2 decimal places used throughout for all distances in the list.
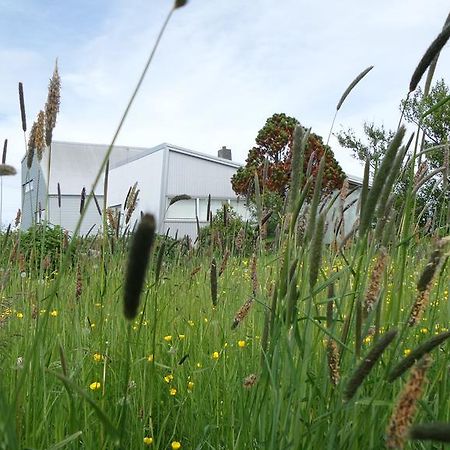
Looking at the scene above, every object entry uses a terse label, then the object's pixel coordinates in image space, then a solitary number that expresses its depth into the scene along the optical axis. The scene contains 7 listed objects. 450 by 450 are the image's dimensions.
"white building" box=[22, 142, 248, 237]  29.48
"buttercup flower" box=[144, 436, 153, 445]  1.69
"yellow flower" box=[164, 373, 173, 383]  2.21
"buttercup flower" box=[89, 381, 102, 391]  1.96
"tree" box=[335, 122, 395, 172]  22.02
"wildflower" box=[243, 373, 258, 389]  1.38
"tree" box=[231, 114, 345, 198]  23.55
